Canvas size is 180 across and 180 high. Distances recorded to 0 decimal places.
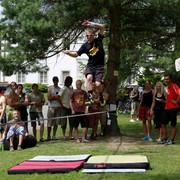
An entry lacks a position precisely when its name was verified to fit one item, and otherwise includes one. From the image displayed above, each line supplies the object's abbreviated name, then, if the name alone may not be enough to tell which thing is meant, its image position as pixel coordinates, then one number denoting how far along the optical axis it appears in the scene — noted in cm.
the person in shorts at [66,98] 1181
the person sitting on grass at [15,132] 1005
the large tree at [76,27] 1160
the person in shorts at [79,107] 1126
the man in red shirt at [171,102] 1044
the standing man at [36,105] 1178
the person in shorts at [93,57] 822
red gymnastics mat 718
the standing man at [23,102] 1146
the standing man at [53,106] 1191
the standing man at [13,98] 1115
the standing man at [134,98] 1766
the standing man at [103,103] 1186
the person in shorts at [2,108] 1054
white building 4719
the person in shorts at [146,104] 1142
